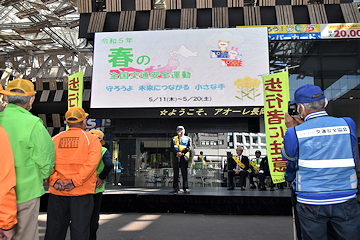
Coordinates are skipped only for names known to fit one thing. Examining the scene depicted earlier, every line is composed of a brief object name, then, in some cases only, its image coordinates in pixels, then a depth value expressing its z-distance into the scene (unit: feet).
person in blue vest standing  5.81
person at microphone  21.48
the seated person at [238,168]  23.76
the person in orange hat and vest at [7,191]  5.08
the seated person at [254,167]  23.59
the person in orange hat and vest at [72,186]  8.43
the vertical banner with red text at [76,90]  21.26
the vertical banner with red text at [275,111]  14.80
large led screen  24.94
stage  20.25
